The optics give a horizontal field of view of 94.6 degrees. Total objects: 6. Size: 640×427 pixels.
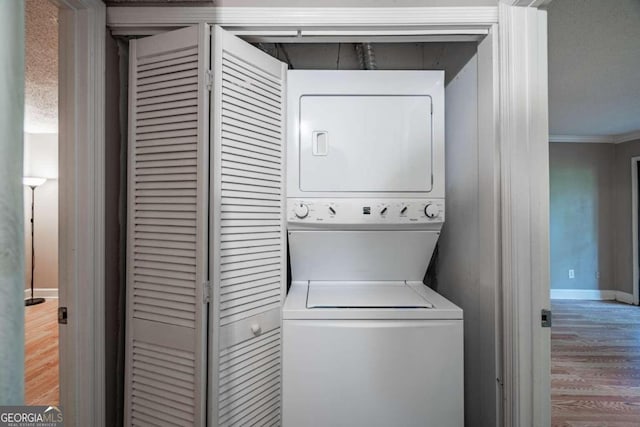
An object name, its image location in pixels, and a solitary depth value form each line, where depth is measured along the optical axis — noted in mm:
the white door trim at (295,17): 1336
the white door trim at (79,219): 1247
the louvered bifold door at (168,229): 1268
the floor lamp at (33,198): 4672
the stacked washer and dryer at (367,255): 1288
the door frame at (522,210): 1212
